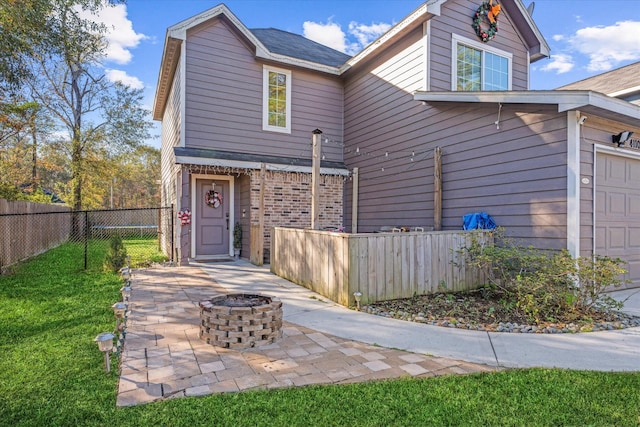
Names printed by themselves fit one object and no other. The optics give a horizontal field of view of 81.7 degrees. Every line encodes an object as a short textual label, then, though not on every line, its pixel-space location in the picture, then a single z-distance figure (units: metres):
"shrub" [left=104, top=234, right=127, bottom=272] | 7.47
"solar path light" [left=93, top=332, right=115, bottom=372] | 2.62
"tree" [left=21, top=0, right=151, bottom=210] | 17.05
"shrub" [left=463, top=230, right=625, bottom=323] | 4.28
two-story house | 5.36
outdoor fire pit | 3.27
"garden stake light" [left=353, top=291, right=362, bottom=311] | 4.57
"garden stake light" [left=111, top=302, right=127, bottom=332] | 3.31
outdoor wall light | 5.48
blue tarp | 6.08
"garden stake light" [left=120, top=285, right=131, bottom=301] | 4.20
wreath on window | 8.36
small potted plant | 9.46
